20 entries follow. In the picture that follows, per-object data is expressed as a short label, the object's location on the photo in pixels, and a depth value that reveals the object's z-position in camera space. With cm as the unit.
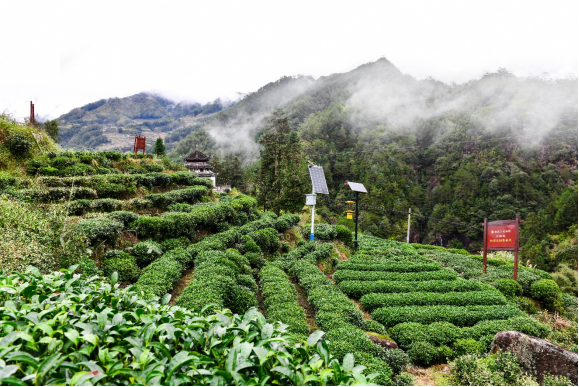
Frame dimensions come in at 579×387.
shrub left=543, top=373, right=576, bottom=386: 433
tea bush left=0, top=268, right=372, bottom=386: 151
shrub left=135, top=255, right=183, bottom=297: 596
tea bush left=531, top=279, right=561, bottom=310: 1031
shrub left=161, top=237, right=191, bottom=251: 908
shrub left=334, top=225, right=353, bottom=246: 1639
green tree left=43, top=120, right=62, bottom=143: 2293
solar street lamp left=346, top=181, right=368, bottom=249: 1481
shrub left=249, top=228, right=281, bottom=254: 1112
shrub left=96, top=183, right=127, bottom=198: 1252
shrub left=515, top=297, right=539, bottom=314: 976
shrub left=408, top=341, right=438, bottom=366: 579
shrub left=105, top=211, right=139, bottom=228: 923
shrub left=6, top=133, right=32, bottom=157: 1238
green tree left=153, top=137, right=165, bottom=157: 2731
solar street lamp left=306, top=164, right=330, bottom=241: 1405
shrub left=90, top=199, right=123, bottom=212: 1095
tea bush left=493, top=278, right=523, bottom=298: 994
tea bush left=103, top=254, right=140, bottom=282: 694
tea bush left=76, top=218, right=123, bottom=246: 721
